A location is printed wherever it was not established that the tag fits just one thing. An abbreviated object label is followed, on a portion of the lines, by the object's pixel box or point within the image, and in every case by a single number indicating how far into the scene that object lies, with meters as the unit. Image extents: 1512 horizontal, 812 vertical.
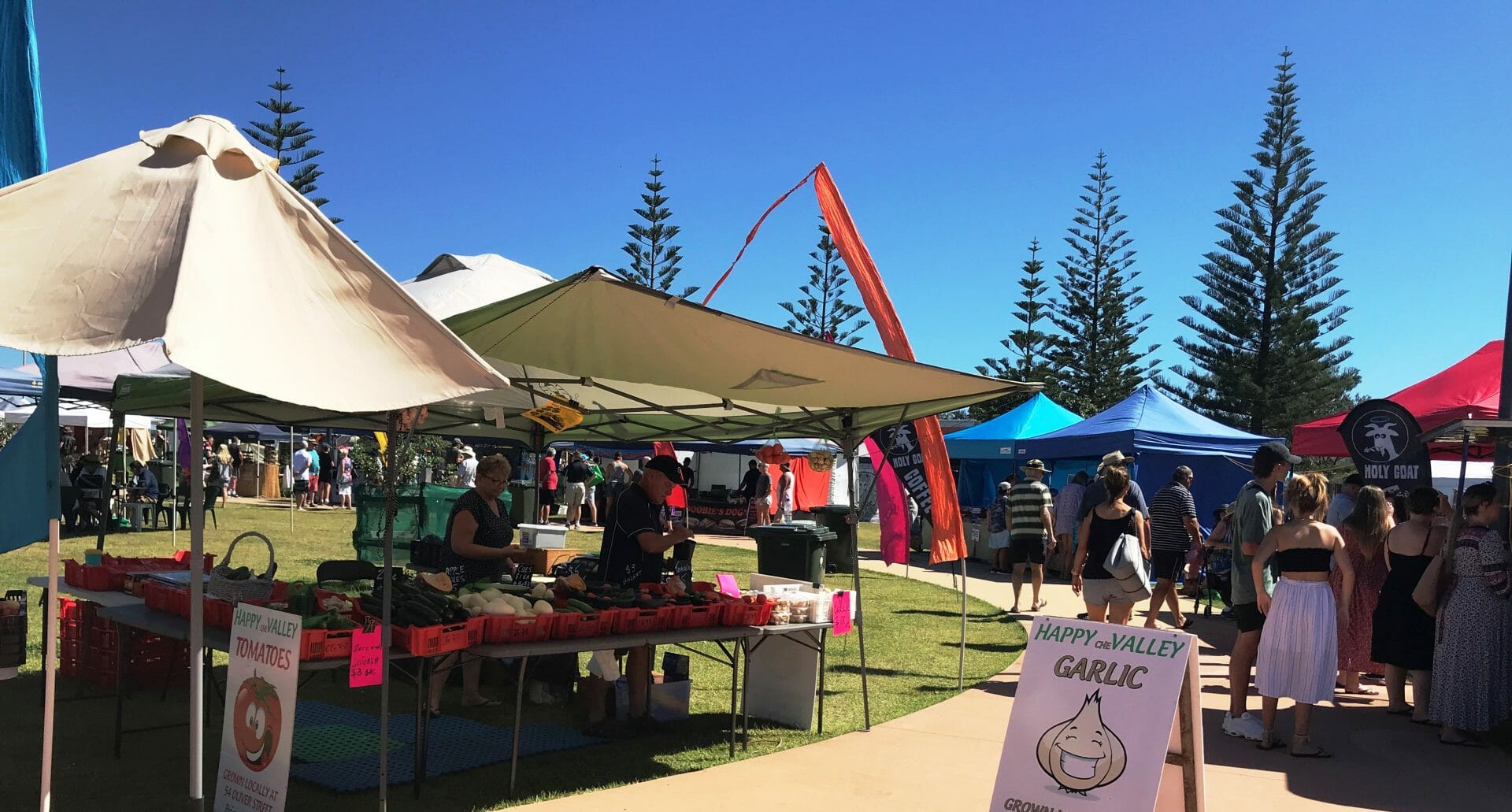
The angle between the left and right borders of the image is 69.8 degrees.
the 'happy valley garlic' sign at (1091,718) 3.48
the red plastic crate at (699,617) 5.46
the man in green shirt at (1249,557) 6.19
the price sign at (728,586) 6.55
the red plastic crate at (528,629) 4.82
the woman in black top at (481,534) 6.14
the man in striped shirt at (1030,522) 10.75
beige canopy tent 5.00
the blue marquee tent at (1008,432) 17.41
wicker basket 4.81
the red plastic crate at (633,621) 5.20
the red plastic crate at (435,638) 4.34
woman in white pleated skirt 5.61
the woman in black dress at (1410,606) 6.62
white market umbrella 2.84
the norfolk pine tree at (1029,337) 37.72
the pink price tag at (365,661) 4.07
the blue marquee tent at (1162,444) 14.32
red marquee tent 10.12
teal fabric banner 3.37
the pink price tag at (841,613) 6.11
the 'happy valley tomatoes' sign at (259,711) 3.66
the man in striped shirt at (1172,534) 9.47
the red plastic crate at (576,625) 4.94
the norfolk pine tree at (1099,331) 36.72
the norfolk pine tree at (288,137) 32.00
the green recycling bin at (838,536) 15.59
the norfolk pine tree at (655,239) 38.34
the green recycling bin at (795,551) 12.91
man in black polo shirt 6.04
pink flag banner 9.13
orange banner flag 7.38
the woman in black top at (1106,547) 7.30
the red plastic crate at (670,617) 5.37
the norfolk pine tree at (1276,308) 31.92
